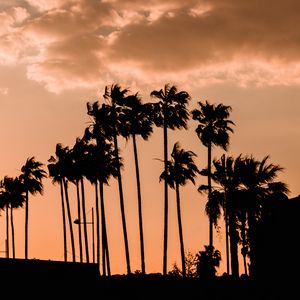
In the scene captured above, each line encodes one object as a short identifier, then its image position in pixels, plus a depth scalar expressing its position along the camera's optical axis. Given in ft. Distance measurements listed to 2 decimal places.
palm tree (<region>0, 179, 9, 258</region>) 348.38
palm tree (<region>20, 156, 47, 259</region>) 324.39
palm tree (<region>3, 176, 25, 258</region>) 339.61
